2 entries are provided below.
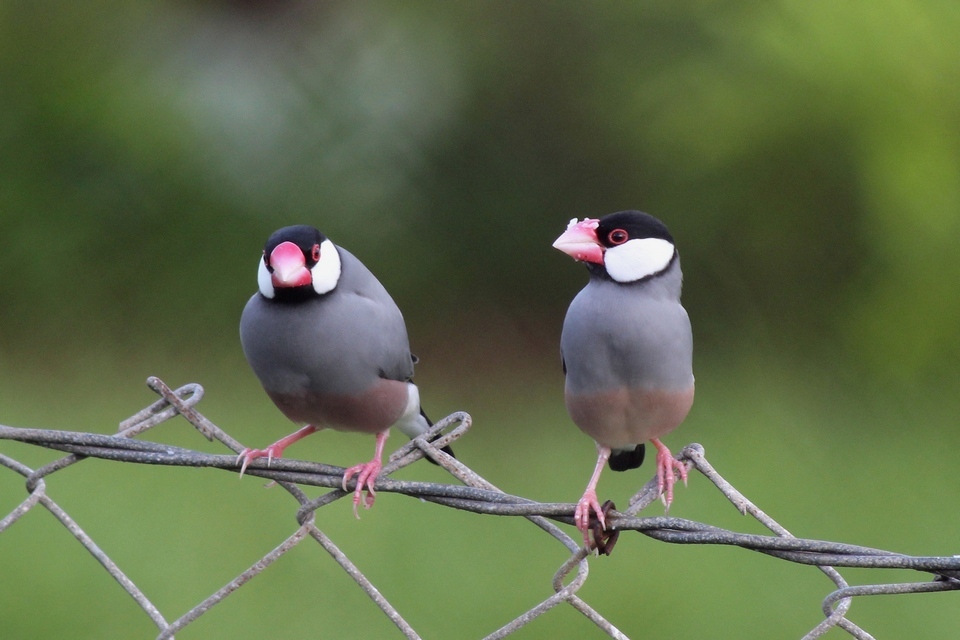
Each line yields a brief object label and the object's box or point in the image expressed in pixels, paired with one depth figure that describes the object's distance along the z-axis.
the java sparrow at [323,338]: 4.49
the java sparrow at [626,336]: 4.45
